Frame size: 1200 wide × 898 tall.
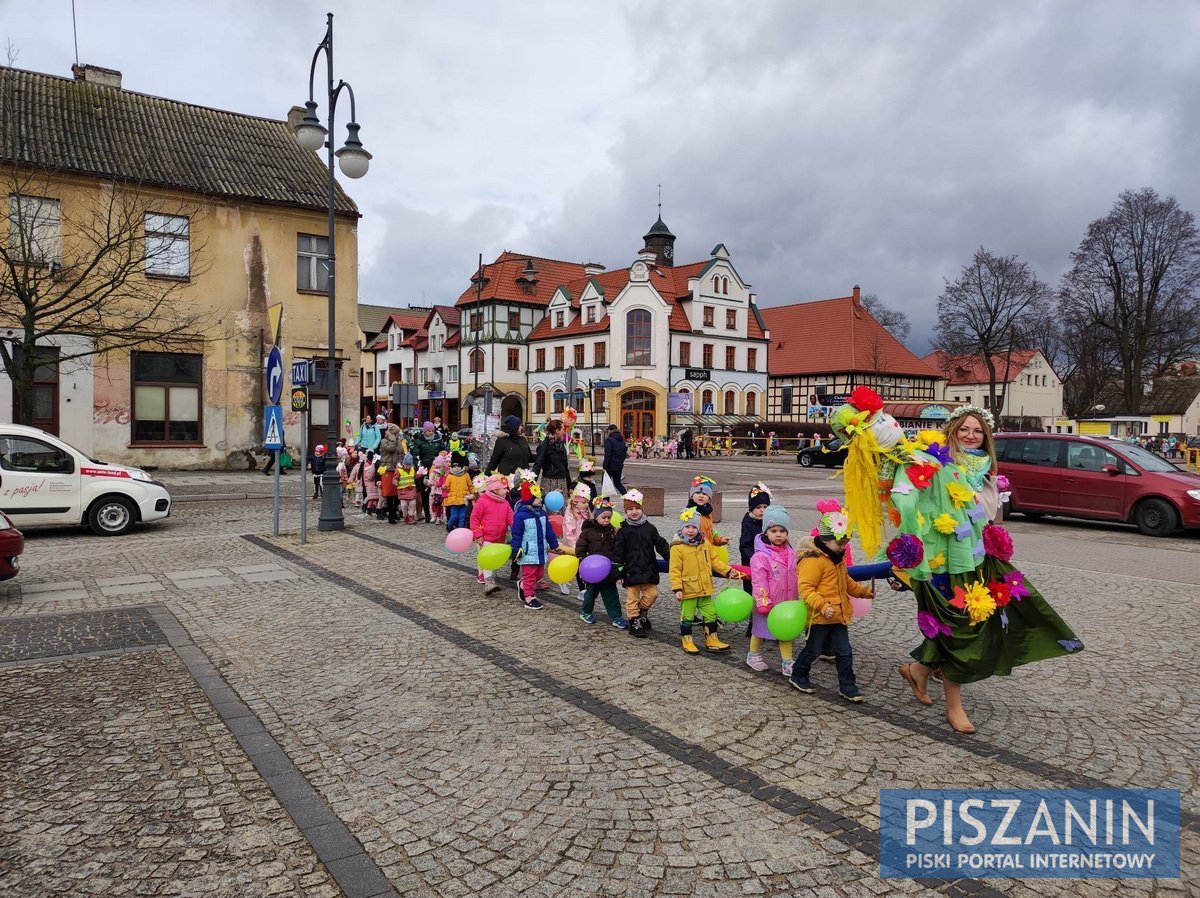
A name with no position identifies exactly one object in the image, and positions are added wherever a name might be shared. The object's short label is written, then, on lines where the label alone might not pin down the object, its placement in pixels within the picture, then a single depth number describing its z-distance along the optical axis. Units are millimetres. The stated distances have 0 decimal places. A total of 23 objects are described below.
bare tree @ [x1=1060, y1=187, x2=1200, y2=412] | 41938
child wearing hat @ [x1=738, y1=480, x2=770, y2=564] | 6723
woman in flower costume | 4688
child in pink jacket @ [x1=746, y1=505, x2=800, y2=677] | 5777
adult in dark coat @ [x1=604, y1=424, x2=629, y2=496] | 16594
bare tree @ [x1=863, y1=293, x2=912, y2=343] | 63747
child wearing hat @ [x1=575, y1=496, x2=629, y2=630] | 7254
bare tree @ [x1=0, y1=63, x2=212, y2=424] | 17609
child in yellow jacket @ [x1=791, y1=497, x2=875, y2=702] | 5234
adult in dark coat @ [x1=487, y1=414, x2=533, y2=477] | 10070
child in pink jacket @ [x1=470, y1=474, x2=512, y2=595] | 8602
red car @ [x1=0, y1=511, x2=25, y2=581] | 7984
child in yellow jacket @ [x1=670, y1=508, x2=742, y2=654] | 6352
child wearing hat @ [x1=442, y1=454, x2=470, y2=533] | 11281
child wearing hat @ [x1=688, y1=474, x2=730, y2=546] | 6518
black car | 35469
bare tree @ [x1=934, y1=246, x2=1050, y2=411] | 47438
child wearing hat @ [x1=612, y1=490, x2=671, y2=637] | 6820
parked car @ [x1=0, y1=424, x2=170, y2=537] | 11992
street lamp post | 12789
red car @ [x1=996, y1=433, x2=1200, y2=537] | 13891
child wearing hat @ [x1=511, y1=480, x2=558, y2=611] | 8094
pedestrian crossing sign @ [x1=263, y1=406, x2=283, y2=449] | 11898
